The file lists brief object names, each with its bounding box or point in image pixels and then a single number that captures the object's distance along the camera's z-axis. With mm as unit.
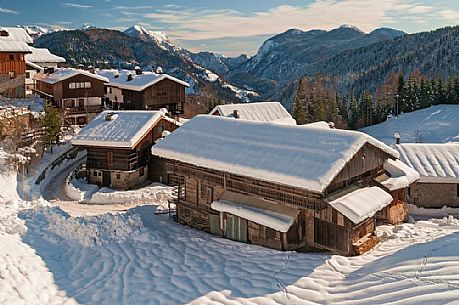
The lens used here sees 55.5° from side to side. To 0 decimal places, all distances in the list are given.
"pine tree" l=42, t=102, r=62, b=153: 28266
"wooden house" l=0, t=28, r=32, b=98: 38469
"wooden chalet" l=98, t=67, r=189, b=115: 39188
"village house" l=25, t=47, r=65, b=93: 44219
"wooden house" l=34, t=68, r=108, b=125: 37750
